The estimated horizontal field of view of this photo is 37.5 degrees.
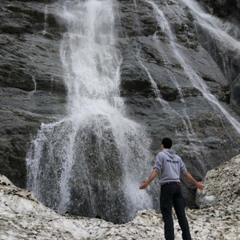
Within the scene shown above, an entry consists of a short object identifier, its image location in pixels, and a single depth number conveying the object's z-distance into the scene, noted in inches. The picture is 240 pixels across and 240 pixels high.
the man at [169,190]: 290.4
